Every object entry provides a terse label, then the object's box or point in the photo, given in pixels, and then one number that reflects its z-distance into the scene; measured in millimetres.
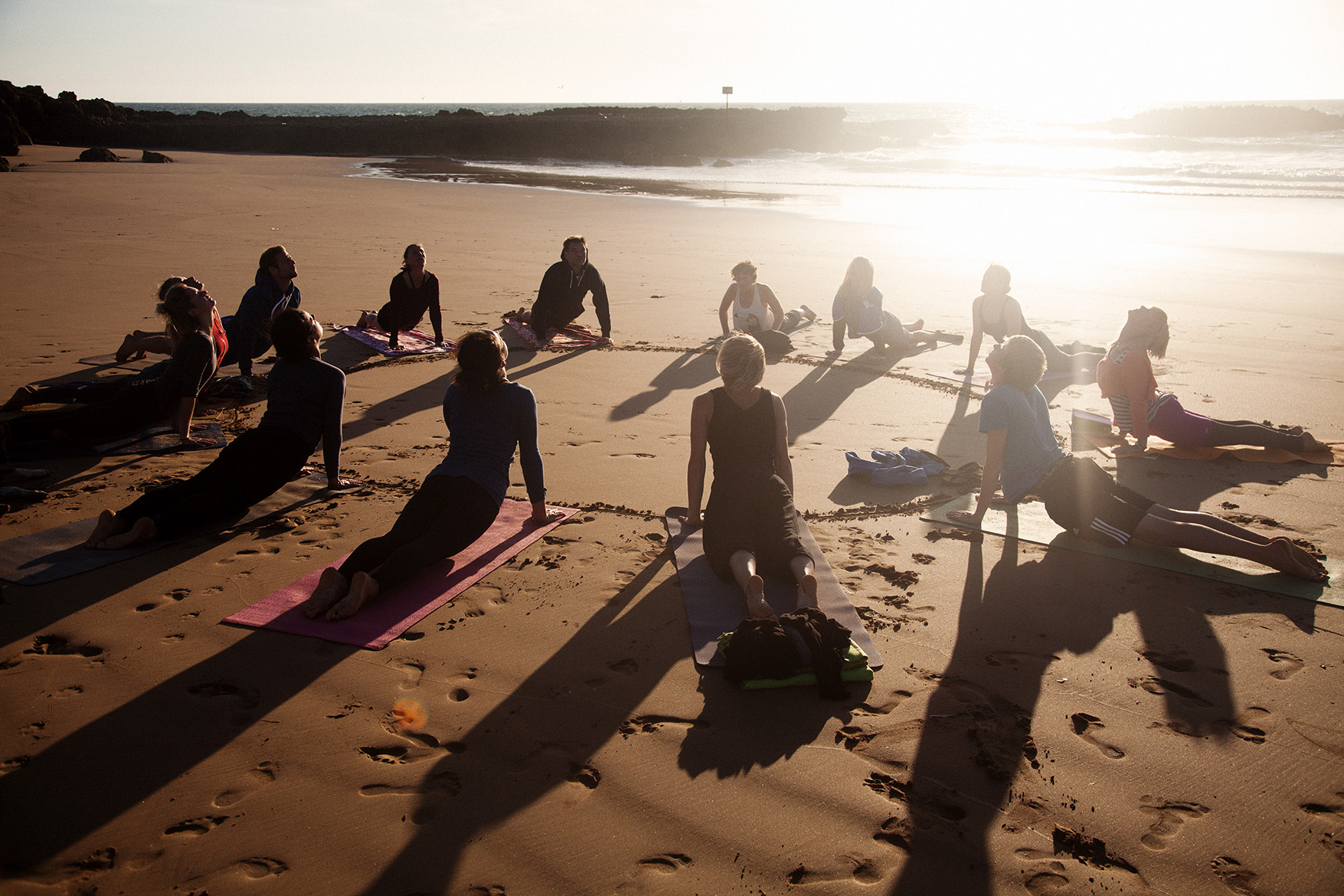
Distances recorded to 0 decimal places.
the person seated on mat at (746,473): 4141
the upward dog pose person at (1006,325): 8328
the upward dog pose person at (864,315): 9234
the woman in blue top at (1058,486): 4398
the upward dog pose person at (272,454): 4527
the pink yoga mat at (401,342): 8844
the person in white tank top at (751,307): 9297
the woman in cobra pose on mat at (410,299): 8914
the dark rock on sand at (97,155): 32188
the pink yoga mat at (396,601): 3766
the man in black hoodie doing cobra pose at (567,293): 9438
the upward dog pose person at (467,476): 4023
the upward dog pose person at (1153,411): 5984
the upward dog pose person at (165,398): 5867
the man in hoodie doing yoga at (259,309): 7605
